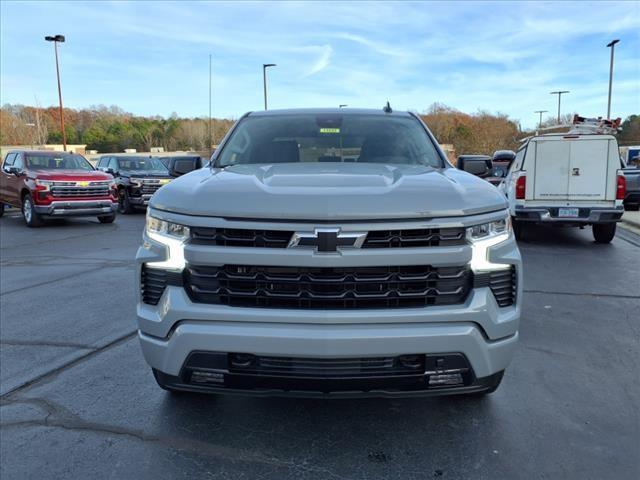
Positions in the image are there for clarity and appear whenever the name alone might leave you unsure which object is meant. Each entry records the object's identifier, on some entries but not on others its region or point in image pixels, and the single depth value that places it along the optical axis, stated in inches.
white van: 384.2
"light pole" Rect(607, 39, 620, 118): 1416.1
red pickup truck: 513.7
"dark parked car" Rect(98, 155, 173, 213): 653.5
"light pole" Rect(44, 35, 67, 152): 1168.8
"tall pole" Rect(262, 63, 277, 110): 1515.7
